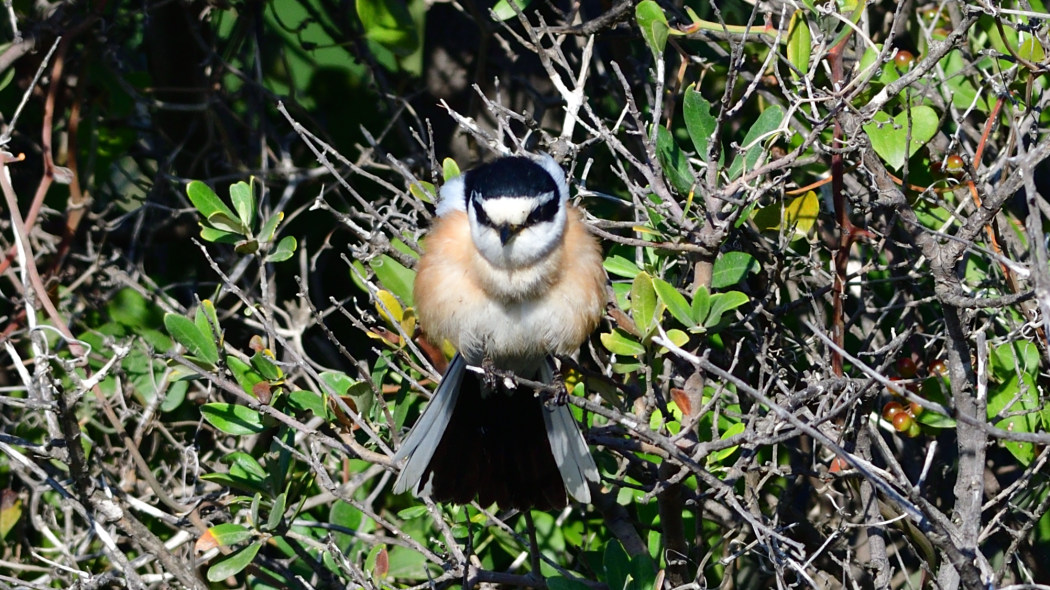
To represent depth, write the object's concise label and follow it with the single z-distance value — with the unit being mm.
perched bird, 5430
